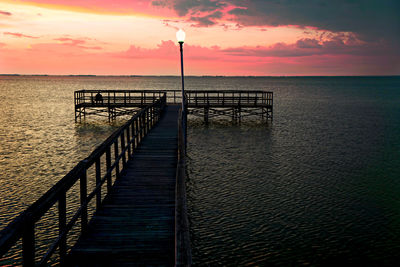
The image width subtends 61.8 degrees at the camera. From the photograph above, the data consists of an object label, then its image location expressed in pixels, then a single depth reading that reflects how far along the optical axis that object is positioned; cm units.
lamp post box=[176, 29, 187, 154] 1542
